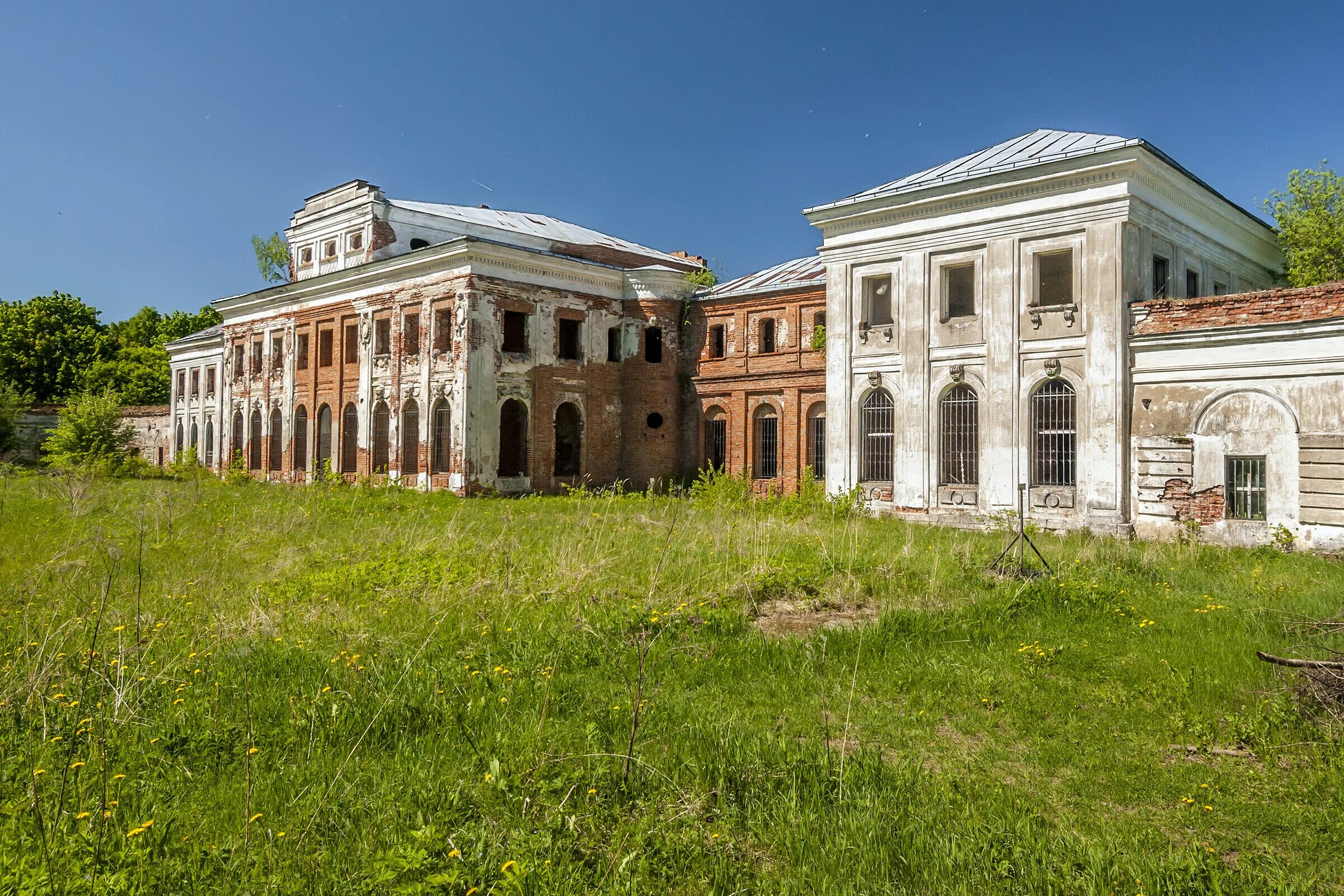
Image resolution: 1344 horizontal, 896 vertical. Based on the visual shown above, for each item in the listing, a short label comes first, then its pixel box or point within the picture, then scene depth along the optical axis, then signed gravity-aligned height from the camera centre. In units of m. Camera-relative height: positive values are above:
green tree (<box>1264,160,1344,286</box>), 21.92 +5.70
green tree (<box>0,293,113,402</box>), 49.31 +6.83
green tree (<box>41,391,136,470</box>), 28.25 +0.78
